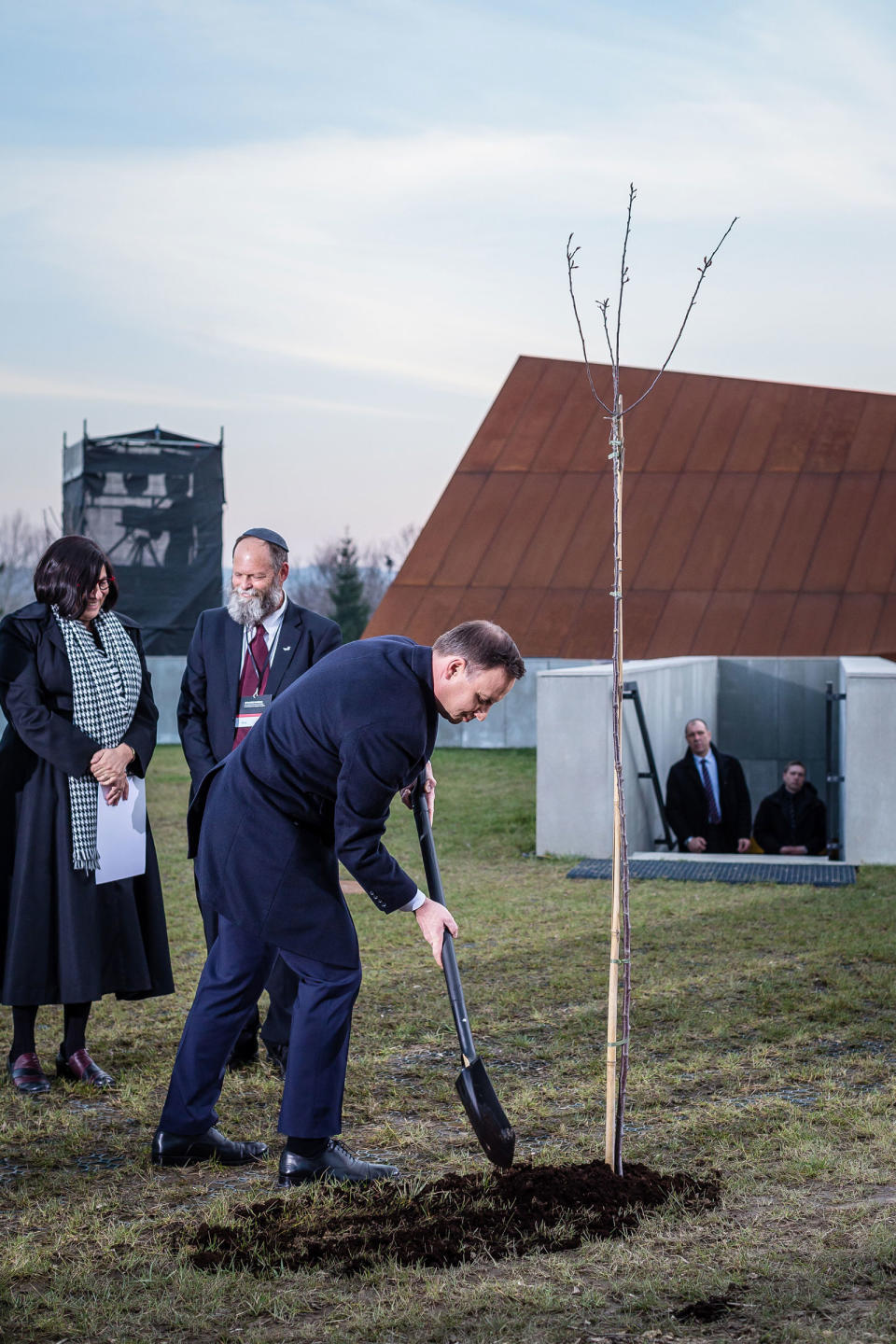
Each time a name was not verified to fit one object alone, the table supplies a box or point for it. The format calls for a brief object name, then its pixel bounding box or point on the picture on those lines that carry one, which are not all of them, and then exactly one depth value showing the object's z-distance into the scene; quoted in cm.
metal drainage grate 874
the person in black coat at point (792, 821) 1047
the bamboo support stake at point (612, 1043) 360
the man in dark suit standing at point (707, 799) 1021
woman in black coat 452
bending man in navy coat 327
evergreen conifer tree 4438
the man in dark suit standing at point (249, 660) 463
